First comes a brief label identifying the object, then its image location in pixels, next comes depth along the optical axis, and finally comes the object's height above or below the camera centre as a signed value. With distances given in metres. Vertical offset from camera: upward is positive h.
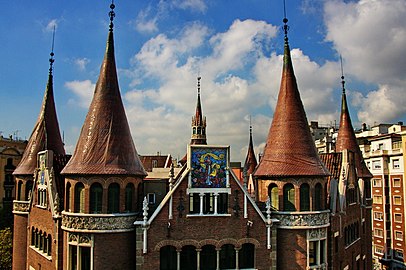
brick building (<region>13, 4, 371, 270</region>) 22.12 -2.37
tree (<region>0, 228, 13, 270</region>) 39.09 -8.23
